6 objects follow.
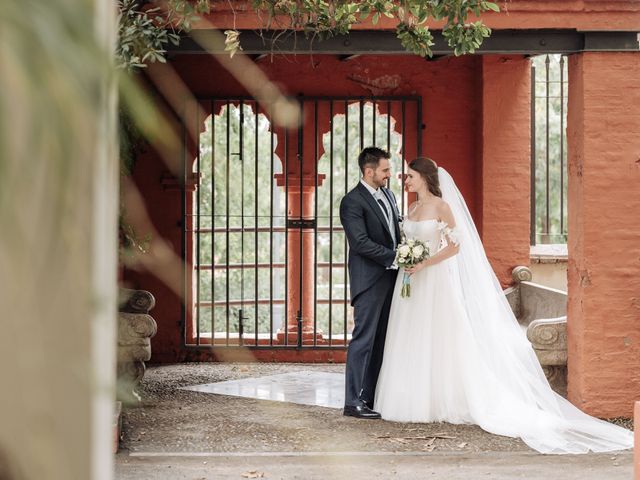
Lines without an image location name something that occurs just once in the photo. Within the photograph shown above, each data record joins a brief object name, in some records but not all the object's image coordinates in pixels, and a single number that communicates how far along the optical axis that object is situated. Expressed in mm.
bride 7656
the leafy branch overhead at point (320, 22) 5816
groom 7816
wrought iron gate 10883
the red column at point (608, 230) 7543
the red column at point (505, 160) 10648
